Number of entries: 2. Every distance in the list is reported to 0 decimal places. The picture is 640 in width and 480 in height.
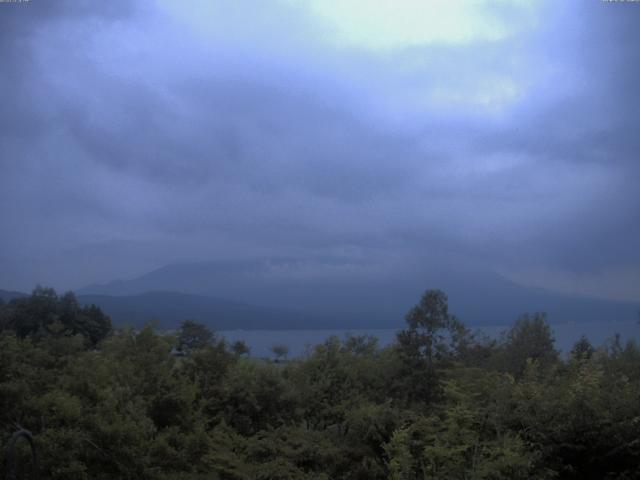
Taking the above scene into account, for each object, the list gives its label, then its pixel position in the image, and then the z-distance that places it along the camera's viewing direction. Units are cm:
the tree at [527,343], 1702
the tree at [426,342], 1394
